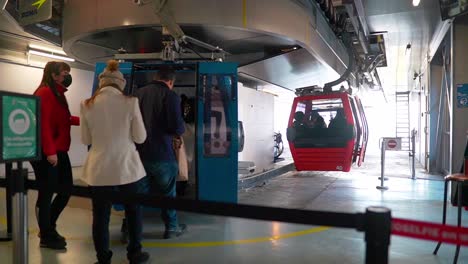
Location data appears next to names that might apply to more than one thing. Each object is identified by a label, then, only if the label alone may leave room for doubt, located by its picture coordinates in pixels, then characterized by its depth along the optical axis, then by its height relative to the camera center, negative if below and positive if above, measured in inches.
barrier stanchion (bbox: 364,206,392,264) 59.0 -16.4
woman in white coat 102.7 -3.9
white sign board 285.9 -9.8
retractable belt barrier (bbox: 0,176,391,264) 59.1 -14.9
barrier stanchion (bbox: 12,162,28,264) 88.4 -21.0
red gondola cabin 282.5 -0.9
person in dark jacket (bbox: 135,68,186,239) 131.3 -0.6
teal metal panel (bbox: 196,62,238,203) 162.1 -1.1
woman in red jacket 127.1 -6.0
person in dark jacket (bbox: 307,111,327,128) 305.3 +7.4
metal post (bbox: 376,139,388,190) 264.5 -31.6
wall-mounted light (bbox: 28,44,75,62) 333.4 +71.5
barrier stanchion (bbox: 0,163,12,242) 141.5 -40.1
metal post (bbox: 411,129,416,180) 305.2 -19.3
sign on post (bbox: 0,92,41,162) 87.6 +0.4
